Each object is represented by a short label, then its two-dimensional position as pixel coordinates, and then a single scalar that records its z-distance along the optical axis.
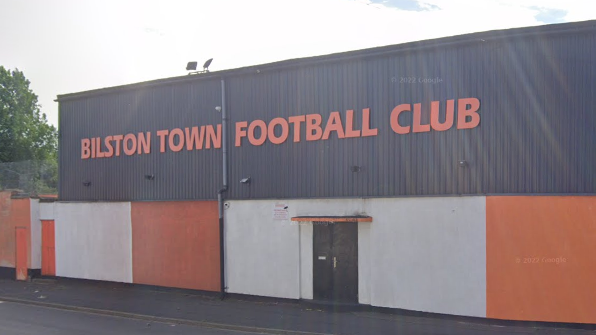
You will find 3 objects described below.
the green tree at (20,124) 46.16
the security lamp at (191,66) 18.09
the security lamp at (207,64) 17.97
